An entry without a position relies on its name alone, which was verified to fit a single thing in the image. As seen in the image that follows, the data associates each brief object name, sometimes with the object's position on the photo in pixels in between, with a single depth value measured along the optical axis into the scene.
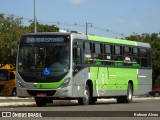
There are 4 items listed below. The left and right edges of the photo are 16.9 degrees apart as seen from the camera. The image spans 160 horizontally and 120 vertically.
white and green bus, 24.95
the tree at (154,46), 71.75
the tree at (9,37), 49.31
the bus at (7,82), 47.25
